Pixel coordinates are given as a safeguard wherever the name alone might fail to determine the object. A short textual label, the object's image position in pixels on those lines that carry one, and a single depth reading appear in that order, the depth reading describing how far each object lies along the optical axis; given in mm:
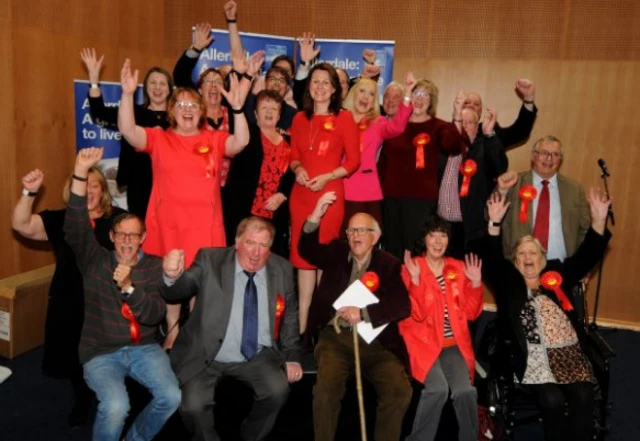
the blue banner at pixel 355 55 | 5684
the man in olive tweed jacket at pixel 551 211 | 4082
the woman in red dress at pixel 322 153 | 3906
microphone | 4527
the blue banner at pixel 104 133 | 4895
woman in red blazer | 3205
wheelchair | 3281
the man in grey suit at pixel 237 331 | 3008
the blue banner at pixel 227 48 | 5500
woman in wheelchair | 3227
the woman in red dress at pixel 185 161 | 3396
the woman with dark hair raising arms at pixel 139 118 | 3885
